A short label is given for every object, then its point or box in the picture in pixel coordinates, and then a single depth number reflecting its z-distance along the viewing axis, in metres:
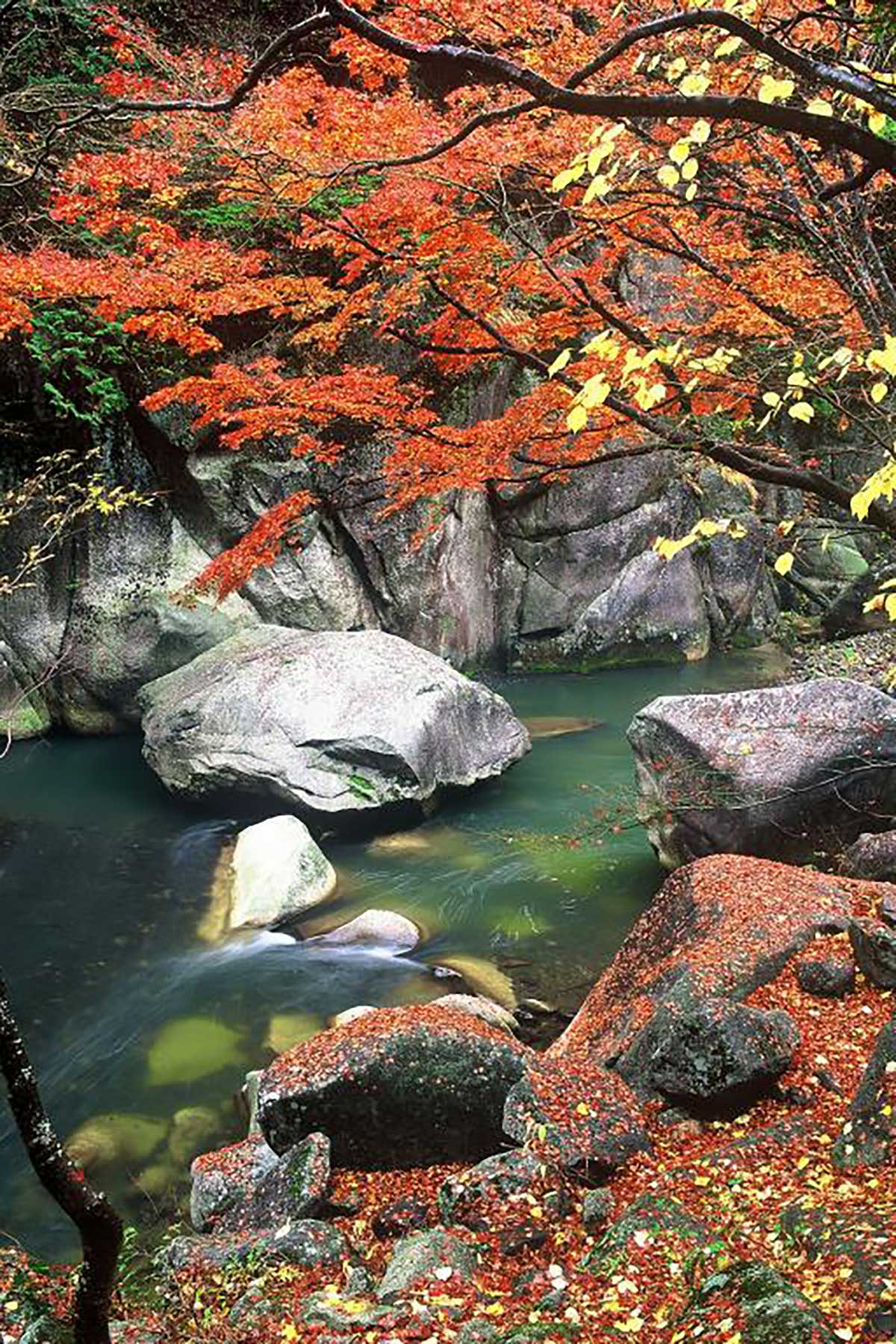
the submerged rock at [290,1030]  7.26
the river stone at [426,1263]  3.58
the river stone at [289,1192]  4.47
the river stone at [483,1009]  6.96
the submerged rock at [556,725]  14.61
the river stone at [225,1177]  4.83
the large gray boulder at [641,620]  18.31
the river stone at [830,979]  5.55
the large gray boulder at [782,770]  8.44
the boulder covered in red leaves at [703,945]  5.38
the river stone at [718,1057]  4.74
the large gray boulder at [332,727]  10.76
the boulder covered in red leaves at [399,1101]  4.77
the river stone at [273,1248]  4.06
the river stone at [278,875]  9.06
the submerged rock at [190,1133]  6.04
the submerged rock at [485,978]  7.64
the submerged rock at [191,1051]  6.92
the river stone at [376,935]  8.55
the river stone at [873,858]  7.66
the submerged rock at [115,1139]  6.08
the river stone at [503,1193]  4.05
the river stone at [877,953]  5.49
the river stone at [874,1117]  3.94
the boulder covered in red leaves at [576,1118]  4.40
